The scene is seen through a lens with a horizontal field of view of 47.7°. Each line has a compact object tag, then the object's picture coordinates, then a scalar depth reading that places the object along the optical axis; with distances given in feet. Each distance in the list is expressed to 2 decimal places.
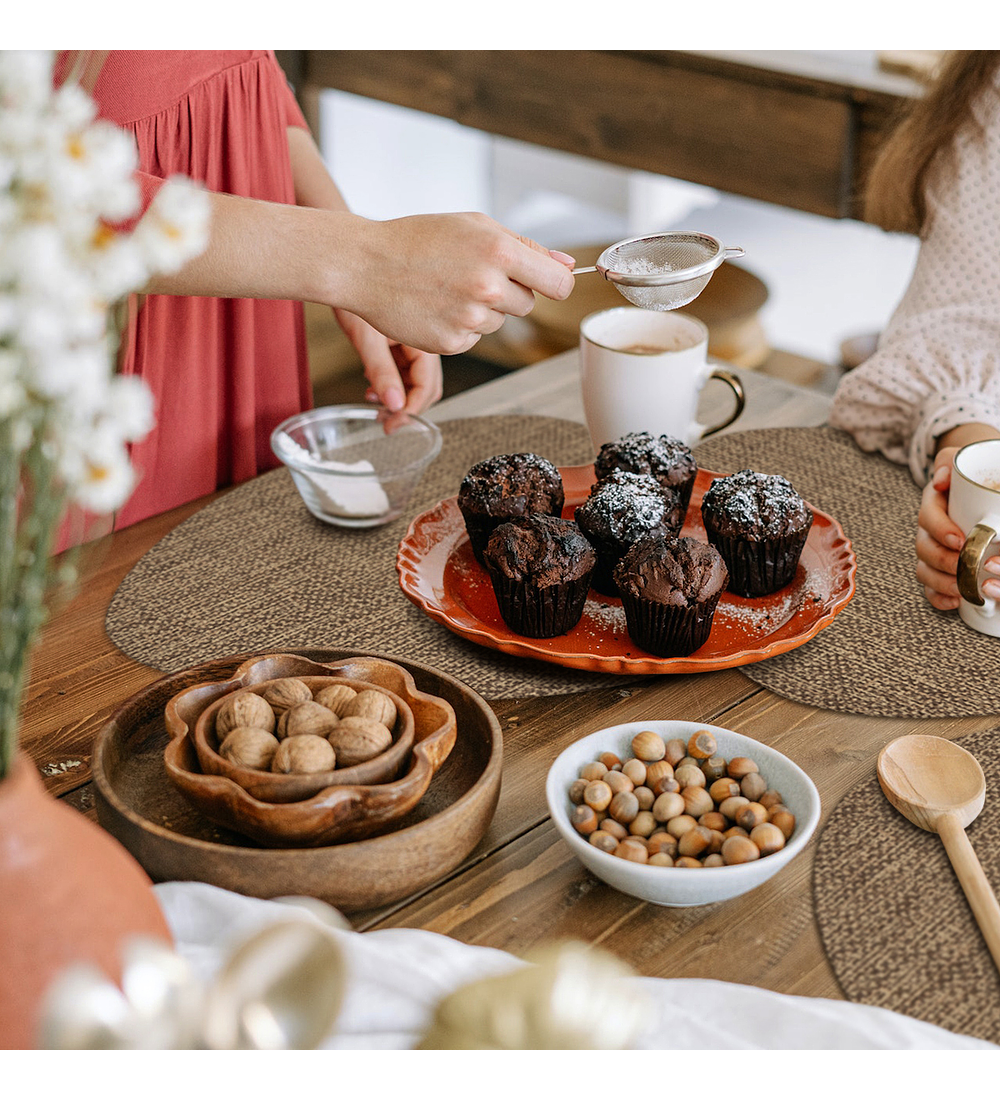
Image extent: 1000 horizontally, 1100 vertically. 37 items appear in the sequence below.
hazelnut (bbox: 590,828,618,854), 2.58
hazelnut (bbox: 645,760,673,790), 2.78
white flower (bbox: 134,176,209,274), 1.59
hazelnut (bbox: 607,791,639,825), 2.67
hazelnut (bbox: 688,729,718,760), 2.84
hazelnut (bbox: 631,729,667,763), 2.85
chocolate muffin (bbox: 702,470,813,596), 3.77
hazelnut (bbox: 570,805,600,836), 2.64
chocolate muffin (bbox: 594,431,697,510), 4.09
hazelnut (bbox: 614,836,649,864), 2.56
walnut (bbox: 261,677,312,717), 2.73
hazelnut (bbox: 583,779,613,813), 2.69
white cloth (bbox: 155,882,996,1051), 2.16
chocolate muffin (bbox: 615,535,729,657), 3.42
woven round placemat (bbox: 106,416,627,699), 3.57
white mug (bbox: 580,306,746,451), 4.36
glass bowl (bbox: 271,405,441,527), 4.17
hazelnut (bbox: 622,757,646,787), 2.78
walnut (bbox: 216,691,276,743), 2.65
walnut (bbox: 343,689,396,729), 2.67
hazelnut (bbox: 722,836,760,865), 2.51
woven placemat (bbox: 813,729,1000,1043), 2.36
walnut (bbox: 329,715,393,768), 2.55
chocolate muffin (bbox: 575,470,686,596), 3.77
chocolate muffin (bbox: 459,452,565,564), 3.93
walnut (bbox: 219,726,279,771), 2.55
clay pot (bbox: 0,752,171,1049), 1.84
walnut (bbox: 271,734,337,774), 2.49
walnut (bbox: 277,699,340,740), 2.61
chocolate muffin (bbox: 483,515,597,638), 3.53
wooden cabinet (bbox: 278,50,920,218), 8.57
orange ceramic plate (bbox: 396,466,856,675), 3.38
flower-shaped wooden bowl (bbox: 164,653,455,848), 2.43
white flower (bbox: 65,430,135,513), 1.60
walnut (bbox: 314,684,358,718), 2.73
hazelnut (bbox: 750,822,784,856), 2.54
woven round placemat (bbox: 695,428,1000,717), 3.35
